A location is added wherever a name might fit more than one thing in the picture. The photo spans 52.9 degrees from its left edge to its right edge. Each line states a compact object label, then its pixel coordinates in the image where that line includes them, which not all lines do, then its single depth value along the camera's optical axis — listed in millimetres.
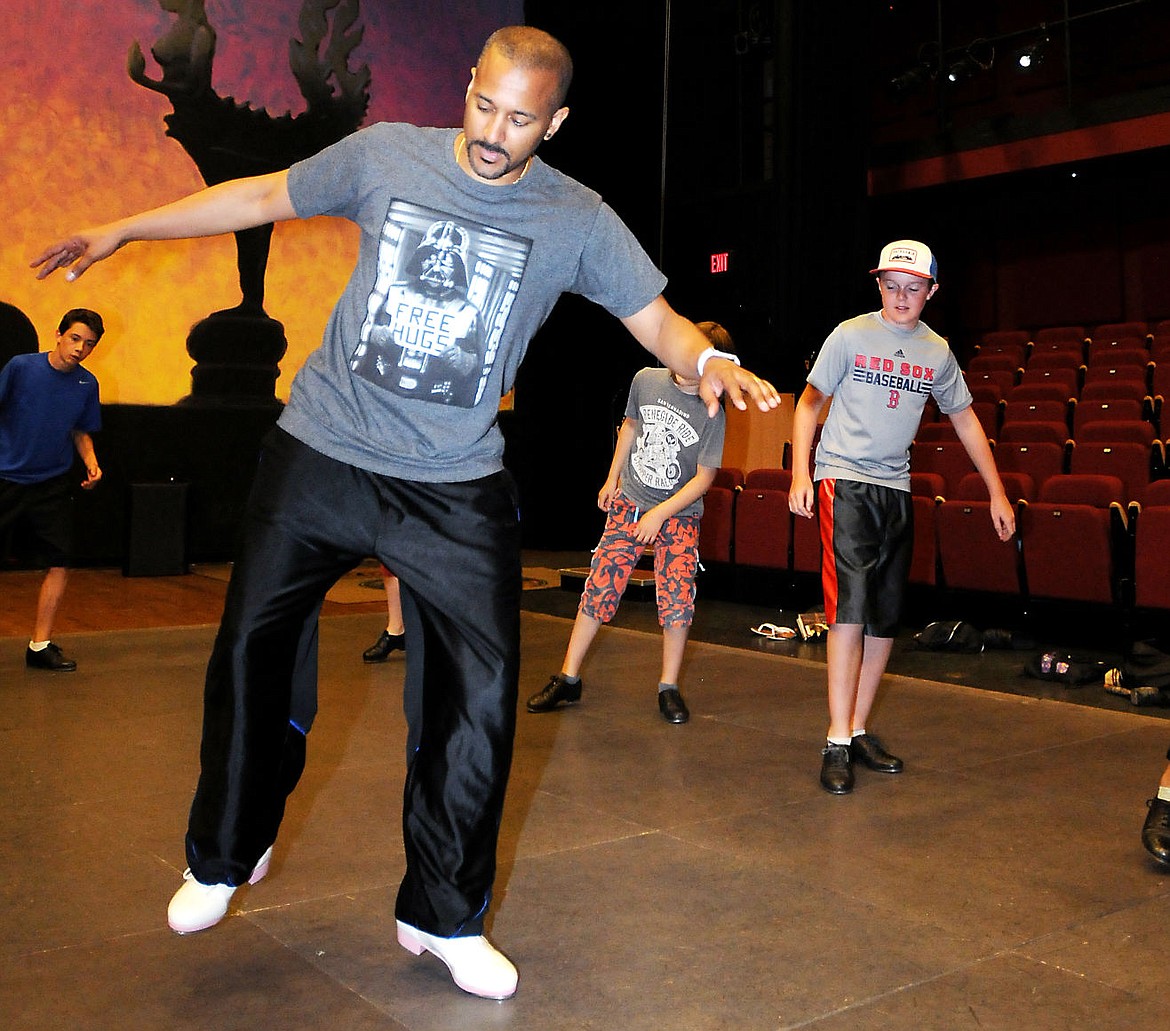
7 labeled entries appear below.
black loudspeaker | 9391
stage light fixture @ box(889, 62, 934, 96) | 12219
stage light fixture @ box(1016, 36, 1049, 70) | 11781
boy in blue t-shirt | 5367
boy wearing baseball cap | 3777
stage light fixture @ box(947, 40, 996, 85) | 12078
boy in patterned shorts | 4512
